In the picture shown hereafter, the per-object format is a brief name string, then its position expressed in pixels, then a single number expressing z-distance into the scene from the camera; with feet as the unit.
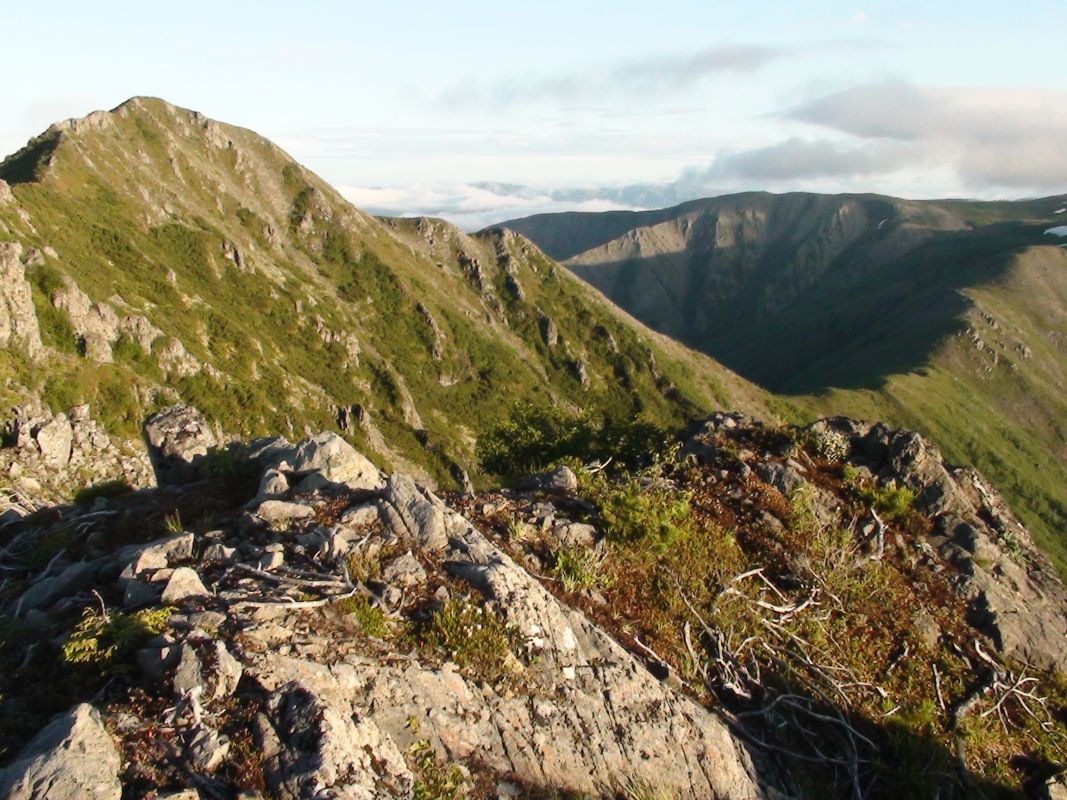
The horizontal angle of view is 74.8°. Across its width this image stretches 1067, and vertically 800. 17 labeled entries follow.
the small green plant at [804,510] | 49.75
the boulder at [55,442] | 177.88
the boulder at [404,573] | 33.58
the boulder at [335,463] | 44.83
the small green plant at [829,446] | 59.93
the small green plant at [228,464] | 47.91
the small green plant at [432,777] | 24.38
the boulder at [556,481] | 50.39
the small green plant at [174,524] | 38.48
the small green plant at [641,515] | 44.73
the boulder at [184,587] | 29.68
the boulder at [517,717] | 24.16
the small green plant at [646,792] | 28.48
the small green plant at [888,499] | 53.67
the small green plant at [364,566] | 33.09
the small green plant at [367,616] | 30.09
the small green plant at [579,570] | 39.70
